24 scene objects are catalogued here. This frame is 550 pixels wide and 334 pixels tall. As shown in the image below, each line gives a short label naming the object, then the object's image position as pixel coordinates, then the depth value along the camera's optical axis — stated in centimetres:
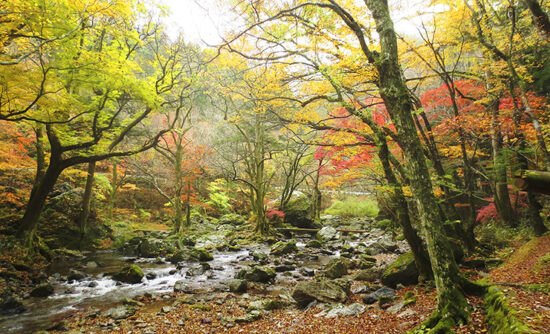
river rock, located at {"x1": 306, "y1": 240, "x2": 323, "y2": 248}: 1495
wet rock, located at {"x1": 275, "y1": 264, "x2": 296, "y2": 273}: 1040
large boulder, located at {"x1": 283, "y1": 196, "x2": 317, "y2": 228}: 2031
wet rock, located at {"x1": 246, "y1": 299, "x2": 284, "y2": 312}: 647
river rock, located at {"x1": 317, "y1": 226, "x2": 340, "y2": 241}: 1742
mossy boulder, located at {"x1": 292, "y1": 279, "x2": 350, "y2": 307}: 660
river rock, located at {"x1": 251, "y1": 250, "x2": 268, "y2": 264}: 1173
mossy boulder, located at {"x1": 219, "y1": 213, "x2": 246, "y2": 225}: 2233
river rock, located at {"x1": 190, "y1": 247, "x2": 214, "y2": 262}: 1232
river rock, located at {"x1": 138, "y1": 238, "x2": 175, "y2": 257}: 1311
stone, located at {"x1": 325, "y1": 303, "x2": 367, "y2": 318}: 555
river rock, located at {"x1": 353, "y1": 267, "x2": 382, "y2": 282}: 821
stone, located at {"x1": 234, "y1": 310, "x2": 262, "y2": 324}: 581
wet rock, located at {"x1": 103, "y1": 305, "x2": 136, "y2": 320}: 614
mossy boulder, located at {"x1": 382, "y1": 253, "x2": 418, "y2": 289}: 698
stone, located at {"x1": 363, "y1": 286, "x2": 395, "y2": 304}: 629
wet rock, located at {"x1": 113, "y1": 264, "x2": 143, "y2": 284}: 893
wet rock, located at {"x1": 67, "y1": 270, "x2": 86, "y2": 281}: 888
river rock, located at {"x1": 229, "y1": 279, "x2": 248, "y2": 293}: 798
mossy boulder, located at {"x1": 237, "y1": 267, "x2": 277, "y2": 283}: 899
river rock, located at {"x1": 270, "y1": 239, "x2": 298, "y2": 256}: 1313
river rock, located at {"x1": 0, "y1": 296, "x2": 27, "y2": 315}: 623
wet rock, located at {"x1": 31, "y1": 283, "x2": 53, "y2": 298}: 733
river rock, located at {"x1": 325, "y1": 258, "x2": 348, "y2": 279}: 903
